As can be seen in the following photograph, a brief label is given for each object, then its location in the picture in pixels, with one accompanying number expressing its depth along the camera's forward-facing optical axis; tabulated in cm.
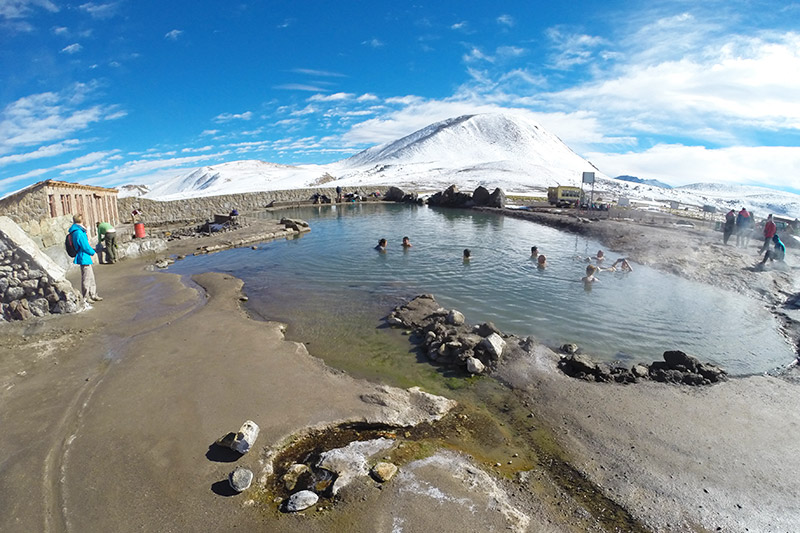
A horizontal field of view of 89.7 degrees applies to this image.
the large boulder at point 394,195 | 5138
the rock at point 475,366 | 735
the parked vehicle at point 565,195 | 3978
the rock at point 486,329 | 872
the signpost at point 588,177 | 2885
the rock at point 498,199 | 4025
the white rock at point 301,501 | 396
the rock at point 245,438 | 475
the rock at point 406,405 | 568
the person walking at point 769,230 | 1522
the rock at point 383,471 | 433
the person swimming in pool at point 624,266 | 1585
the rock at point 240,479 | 419
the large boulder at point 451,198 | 4396
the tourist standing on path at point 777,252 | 1499
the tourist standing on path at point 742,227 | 1847
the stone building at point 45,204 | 1267
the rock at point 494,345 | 766
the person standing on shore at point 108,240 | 1648
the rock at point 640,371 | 721
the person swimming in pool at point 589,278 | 1391
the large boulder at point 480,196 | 4238
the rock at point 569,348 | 842
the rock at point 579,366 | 723
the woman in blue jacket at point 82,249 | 991
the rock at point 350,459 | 436
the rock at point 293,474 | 434
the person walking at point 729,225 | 1880
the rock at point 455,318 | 944
